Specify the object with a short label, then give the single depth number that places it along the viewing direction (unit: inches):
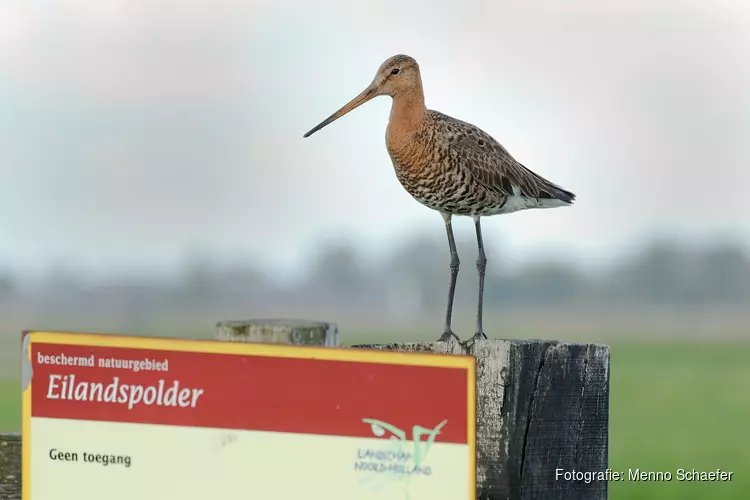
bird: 503.2
